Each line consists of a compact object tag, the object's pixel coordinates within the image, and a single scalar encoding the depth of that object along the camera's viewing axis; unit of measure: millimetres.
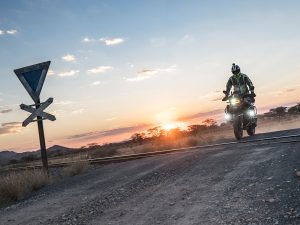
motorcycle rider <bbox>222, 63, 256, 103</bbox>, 15922
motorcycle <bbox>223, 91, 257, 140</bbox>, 15489
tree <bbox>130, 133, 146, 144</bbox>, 53500
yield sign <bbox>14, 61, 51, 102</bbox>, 11594
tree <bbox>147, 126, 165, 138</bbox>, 53100
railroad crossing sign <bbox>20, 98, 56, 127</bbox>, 11500
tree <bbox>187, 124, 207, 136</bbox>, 50859
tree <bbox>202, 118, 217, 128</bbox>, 62631
